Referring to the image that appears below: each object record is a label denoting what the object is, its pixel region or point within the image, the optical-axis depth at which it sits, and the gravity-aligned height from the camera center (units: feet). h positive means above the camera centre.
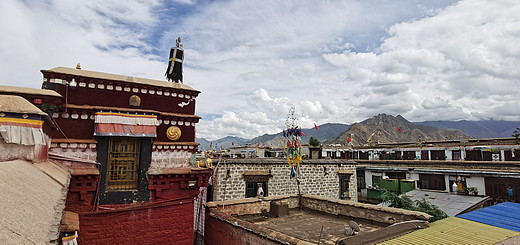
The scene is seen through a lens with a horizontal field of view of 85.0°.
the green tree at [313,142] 162.89 +7.27
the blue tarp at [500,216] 29.12 -6.62
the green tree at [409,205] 58.41 -11.30
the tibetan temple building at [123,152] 32.04 -0.17
